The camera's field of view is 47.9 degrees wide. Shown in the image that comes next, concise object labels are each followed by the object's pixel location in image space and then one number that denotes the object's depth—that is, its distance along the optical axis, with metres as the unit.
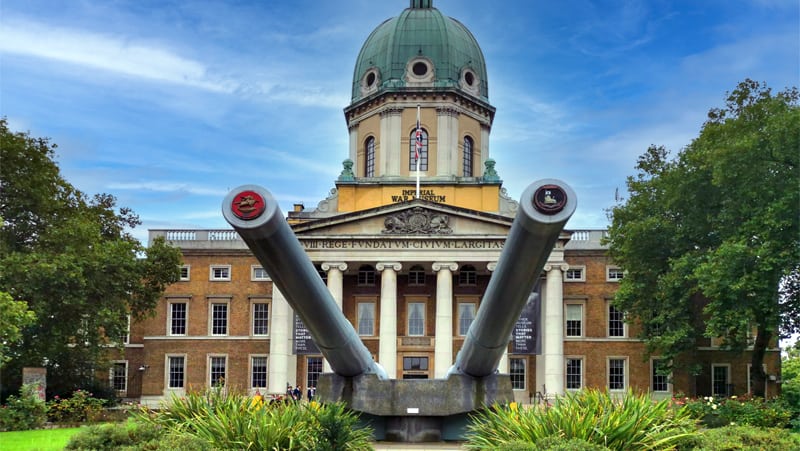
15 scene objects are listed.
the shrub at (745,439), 12.91
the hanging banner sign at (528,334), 43.88
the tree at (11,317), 25.96
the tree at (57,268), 34.12
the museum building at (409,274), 48.78
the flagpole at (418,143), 49.41
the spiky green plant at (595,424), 11.74
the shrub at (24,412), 24.88
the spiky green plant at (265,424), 11.80
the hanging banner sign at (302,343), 44.44
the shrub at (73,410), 27.33
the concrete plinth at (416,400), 13.82
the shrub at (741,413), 26.47
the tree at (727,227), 32.12
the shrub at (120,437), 12.12
